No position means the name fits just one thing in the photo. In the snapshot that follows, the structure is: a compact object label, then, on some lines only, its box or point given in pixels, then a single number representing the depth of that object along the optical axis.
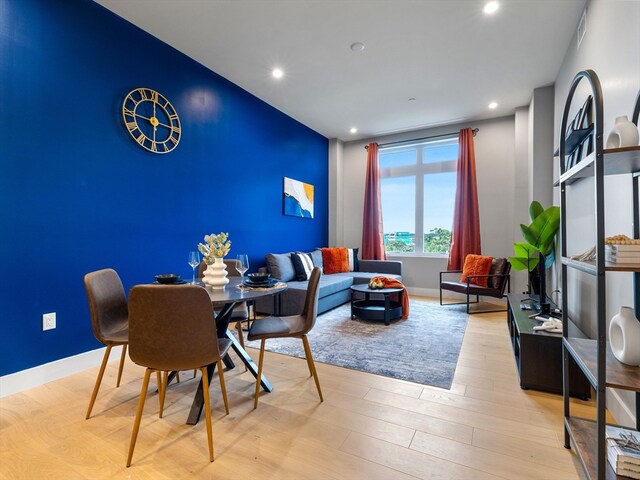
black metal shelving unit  1.16
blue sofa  3.93
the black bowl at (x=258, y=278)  2.20
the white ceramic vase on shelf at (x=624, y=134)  1.24
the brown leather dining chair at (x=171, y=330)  1.45
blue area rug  2.54
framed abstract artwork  5.13
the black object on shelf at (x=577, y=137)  2.42
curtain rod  5.33
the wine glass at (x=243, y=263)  2.29
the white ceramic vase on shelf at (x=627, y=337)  1.24
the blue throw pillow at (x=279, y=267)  4.36
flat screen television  2.74
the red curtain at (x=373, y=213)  6.05
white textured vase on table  2.15
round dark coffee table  3.82
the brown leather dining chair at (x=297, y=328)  2.01
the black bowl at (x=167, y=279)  2.00
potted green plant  3.15
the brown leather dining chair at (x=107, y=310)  1.89
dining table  1.80
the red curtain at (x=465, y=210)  5.20
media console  2.09
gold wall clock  2.87
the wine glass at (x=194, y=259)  2.25
